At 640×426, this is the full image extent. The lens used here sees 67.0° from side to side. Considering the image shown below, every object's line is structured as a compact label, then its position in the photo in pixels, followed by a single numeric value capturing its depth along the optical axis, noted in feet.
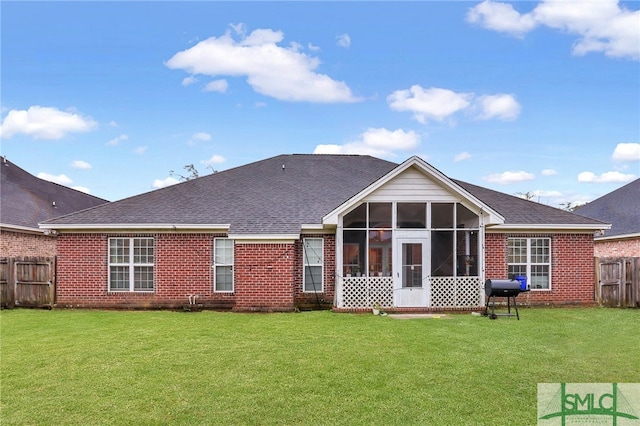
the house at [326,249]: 49.70
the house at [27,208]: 65.31
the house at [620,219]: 69.67
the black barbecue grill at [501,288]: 43.60
